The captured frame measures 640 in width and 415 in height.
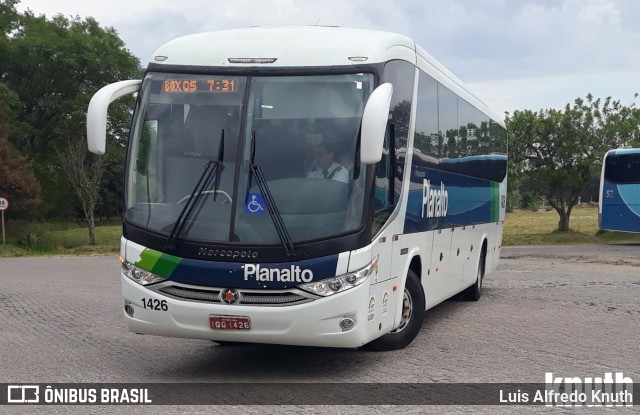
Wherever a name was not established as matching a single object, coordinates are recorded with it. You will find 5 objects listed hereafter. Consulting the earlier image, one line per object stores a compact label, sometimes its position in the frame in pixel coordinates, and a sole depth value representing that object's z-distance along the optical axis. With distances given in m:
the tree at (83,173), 46.19
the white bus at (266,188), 7.74
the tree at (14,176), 42.72
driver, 8.01
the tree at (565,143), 45.88
